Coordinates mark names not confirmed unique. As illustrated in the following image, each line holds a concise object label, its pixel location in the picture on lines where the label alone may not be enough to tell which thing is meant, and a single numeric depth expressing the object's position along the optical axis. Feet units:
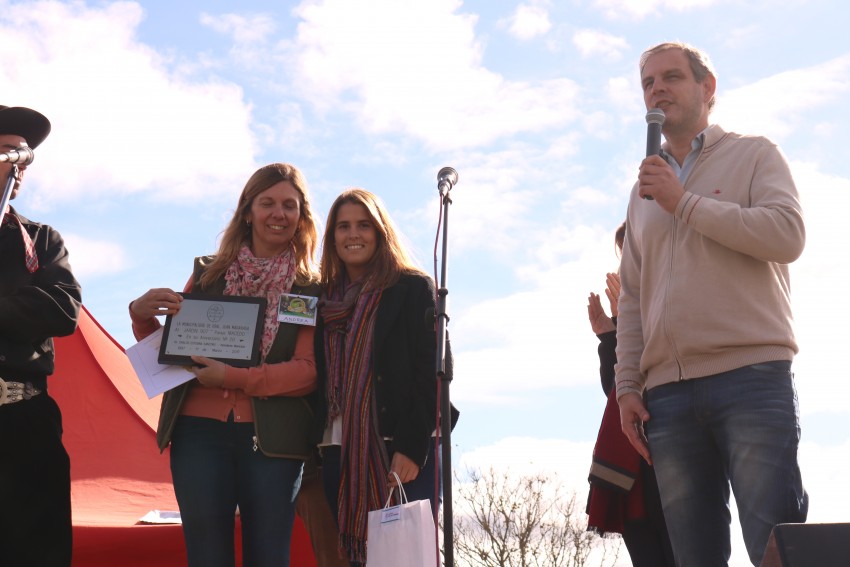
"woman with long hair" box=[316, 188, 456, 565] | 10.56
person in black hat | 9.44
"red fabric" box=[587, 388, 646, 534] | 10.98
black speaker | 5.73
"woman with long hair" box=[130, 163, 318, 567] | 10.18
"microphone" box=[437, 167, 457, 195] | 9.84
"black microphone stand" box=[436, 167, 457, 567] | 8.34
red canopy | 16.17
